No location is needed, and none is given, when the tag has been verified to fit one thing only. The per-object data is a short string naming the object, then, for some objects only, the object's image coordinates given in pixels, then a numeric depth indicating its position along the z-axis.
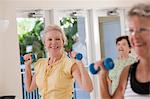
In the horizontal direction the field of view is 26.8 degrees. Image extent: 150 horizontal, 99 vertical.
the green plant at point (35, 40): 5.21
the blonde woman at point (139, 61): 1.20
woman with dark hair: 2.95
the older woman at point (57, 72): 2.20
